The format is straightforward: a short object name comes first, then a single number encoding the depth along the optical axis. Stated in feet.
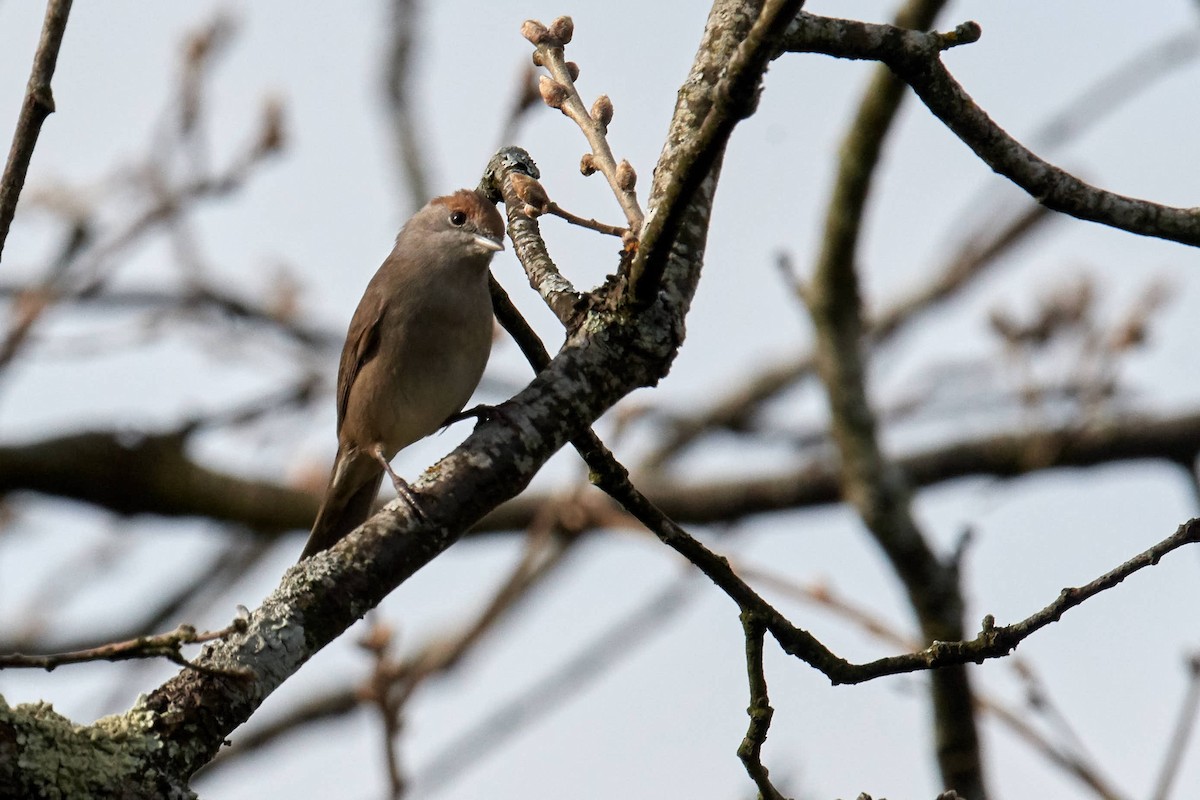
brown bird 31.58
